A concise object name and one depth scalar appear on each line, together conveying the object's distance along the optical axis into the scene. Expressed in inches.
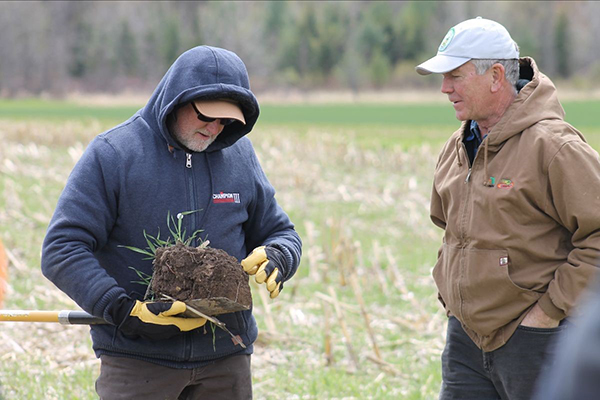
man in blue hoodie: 263.1
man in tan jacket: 273.4
